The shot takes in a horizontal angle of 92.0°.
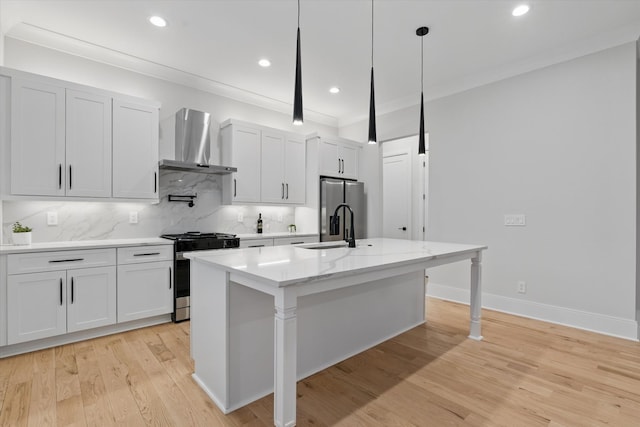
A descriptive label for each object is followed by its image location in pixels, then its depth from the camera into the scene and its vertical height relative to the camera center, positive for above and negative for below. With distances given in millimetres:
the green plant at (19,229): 2687 -165
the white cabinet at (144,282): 2969 -708
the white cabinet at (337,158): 4734 +885
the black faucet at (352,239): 2512 -223
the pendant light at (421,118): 2812 +868
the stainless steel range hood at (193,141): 3598 +837
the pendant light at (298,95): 2021 +768
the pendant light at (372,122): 2465 +736
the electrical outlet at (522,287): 3488 -818
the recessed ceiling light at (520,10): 2531 +1710
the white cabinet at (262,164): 4031 +679
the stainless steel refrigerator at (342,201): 4641 +148
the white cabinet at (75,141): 2605 +648
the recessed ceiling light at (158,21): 2688 +1680
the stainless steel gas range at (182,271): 3281 -641
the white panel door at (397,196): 5949 +343
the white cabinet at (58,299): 2465 -758
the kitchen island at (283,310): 1460 -634
